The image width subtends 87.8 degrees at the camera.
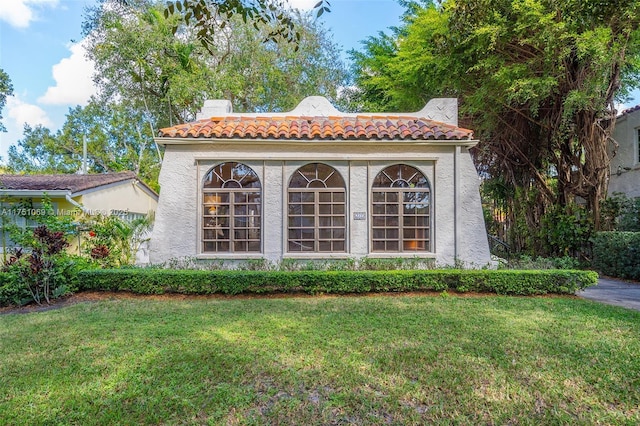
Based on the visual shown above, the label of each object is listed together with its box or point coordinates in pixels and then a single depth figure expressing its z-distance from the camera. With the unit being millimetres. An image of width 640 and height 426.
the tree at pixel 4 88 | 24391
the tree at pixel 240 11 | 3633
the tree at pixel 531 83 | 9297
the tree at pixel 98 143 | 25222
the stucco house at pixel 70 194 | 10910
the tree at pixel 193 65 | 18438
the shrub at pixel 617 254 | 10023
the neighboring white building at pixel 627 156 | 12860
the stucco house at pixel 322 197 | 9102
